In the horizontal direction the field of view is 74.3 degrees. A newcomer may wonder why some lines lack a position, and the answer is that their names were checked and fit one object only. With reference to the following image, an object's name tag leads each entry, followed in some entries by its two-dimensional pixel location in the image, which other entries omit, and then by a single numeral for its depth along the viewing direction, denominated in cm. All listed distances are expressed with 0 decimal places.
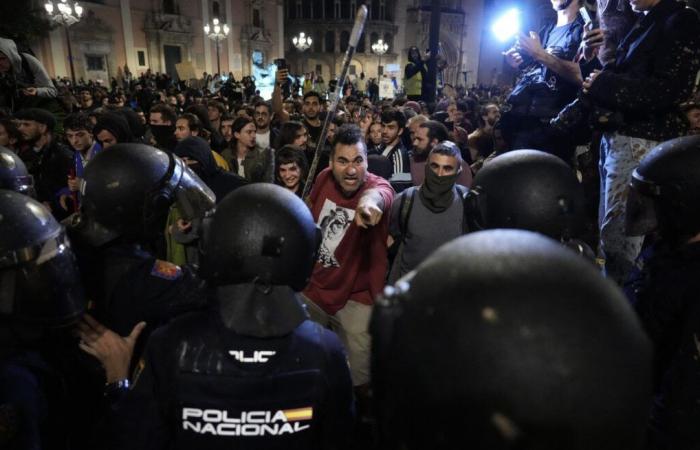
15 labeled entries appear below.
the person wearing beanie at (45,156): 512
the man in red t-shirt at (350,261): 328
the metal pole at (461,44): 5119
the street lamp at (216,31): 2885
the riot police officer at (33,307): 172
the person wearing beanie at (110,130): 484
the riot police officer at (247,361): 159
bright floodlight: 408
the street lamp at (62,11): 1371
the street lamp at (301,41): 3278
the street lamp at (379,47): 3956
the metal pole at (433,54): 1159
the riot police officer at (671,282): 168
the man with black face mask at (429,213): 337
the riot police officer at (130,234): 221
